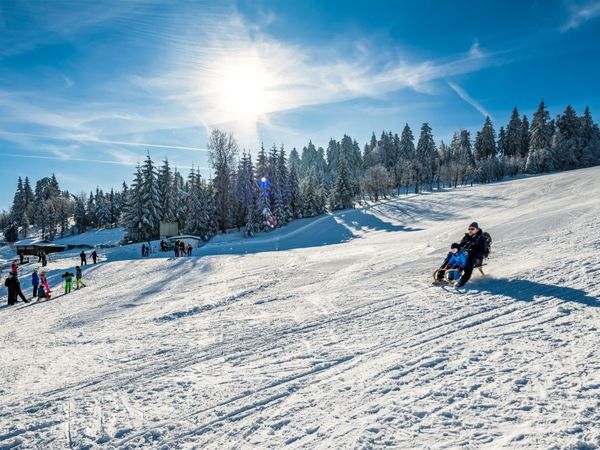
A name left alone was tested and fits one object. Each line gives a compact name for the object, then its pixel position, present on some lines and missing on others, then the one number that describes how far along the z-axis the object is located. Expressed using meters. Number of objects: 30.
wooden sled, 8.59
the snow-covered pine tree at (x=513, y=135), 84.62
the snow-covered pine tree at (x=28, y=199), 91.88
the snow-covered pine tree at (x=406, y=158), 82.93
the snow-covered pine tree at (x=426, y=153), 85.75
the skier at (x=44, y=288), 13.72
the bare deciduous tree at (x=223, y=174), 44.84
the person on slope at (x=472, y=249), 8.22
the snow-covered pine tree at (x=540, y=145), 66.56
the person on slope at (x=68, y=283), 15.31
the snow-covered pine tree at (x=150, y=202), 41.06
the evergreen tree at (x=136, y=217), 40.78
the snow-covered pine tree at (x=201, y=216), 41.47
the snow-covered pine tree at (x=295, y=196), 49.69
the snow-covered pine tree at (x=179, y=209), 49.41
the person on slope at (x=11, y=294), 13.68
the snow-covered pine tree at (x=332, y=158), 107.62
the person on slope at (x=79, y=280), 16.34
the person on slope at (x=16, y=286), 13.54
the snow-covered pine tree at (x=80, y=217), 81.25
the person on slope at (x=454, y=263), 8.65
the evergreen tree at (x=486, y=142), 88.06
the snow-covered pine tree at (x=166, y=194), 44.28
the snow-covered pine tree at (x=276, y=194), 44.72
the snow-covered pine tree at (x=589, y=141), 69.38
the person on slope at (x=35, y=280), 14.45
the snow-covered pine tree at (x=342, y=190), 57.81
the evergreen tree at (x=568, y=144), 67.69
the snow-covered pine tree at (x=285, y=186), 46.75
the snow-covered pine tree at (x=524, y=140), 83.25
